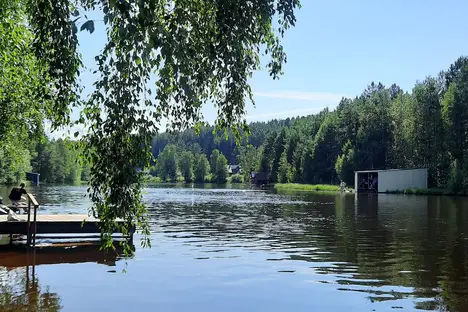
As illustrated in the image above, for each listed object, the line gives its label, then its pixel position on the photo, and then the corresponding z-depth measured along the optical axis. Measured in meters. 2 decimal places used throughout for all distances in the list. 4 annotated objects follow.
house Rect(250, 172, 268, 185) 140.50
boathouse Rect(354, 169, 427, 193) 71.94
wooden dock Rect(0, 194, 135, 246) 16.53
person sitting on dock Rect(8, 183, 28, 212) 22.16
